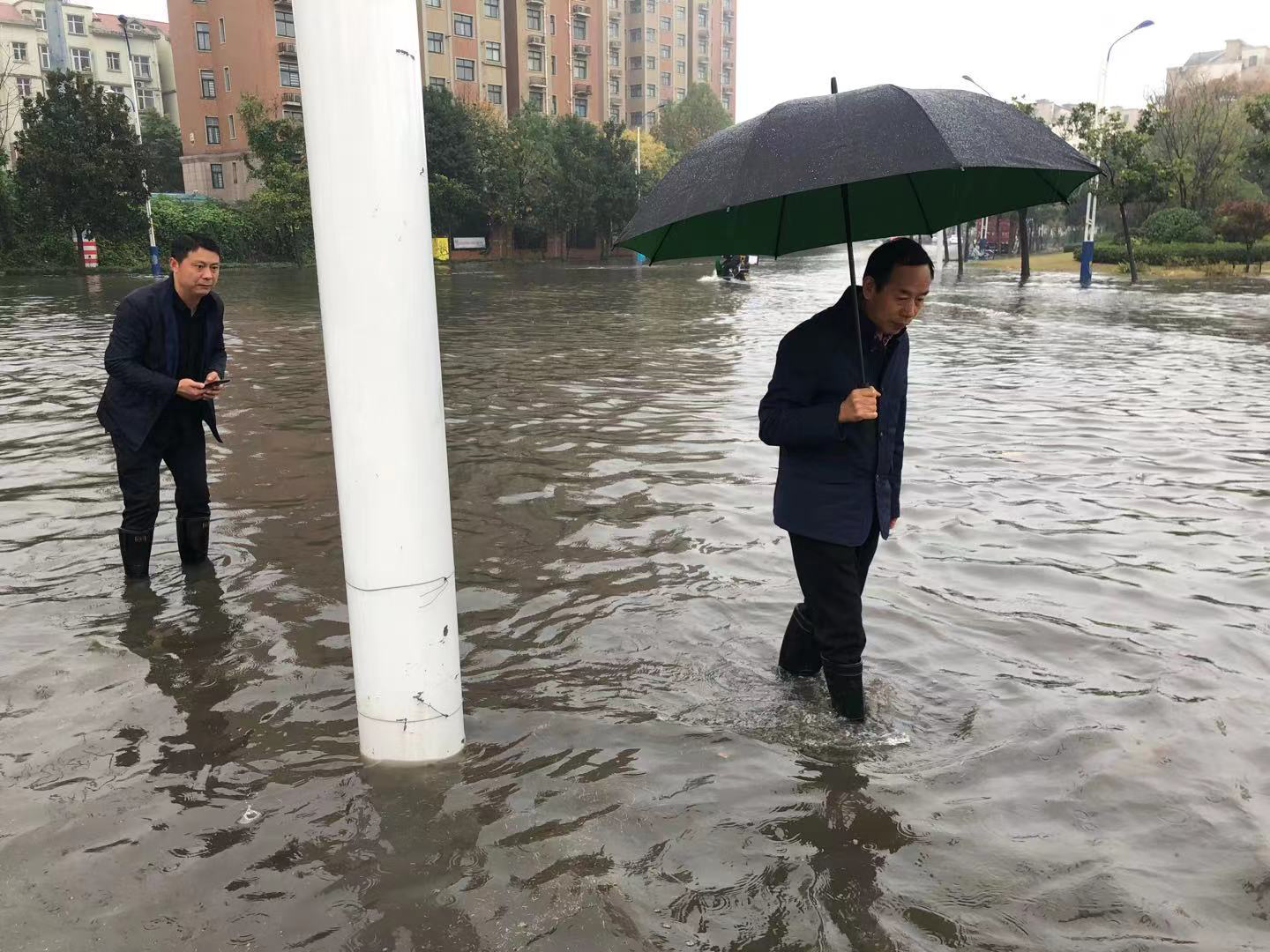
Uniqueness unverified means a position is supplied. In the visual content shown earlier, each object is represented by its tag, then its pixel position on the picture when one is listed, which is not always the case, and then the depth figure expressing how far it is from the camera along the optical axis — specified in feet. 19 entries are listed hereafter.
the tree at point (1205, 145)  143.74
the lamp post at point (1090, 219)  100.85
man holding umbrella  11.13
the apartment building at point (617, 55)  254.27
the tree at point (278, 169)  141.69
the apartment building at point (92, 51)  238.48
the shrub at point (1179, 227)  126.31
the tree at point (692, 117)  288.92
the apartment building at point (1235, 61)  414.21
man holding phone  15.90
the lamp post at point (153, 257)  118.42
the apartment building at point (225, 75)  183.42
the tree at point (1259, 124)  110.08
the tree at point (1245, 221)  115.75
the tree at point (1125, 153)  103.40
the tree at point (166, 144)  213.05
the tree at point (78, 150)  126.93
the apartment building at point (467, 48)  223.10
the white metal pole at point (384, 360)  9.08
